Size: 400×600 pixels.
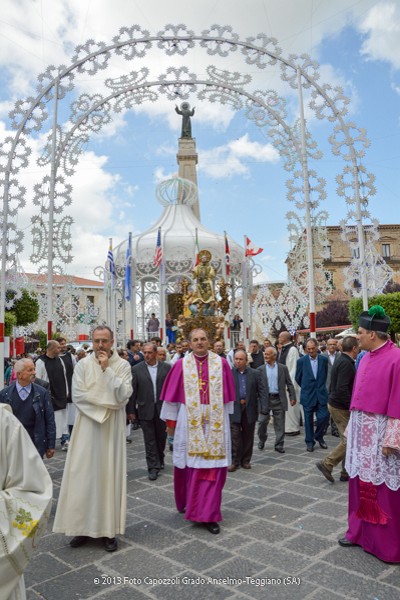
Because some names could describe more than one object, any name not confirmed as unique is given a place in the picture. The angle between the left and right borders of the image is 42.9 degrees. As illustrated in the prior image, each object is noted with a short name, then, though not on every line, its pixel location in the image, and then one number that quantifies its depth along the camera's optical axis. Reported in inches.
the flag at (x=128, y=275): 703.1
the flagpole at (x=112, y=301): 715.9
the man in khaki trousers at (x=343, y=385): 243.6
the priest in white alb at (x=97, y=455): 166.7
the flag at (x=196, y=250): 705.0
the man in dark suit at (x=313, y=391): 306.7
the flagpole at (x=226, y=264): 685.2
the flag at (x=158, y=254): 695.1
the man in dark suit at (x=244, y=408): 274.1
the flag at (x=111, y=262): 709.3
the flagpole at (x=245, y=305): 725.3
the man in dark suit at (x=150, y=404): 260.8
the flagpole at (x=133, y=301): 707.4
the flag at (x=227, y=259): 717.3
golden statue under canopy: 668.1
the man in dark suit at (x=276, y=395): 315.6
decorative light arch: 409.4
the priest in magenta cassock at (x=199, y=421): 188.1
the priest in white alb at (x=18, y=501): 79.6
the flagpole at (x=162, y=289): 695.6
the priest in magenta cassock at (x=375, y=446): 153.3
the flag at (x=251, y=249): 679.1
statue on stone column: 1112.4
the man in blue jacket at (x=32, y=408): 198.2
